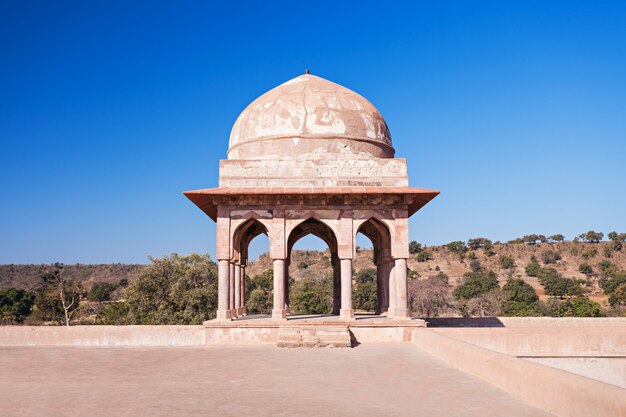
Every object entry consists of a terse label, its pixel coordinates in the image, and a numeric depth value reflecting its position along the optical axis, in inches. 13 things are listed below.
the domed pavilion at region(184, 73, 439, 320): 674.8
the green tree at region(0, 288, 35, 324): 1836.9
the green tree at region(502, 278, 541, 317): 1508.4
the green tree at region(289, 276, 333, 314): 1439.5
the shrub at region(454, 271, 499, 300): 1958.7
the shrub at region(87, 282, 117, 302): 2408.1
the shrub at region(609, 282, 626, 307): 1930.4
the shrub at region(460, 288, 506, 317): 1679.4
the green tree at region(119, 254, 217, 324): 1338.6
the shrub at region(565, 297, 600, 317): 1413.6
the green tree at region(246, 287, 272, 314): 1609.3
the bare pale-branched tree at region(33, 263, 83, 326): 1736.1
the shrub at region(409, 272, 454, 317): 1640.0
